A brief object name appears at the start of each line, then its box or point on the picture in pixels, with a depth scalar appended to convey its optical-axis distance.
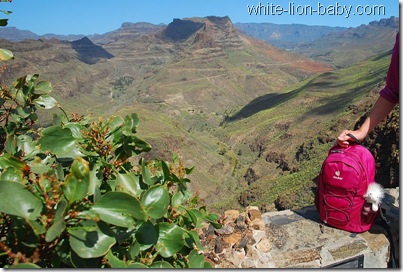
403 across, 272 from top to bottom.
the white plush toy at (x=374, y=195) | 2.84
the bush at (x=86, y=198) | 1.03
